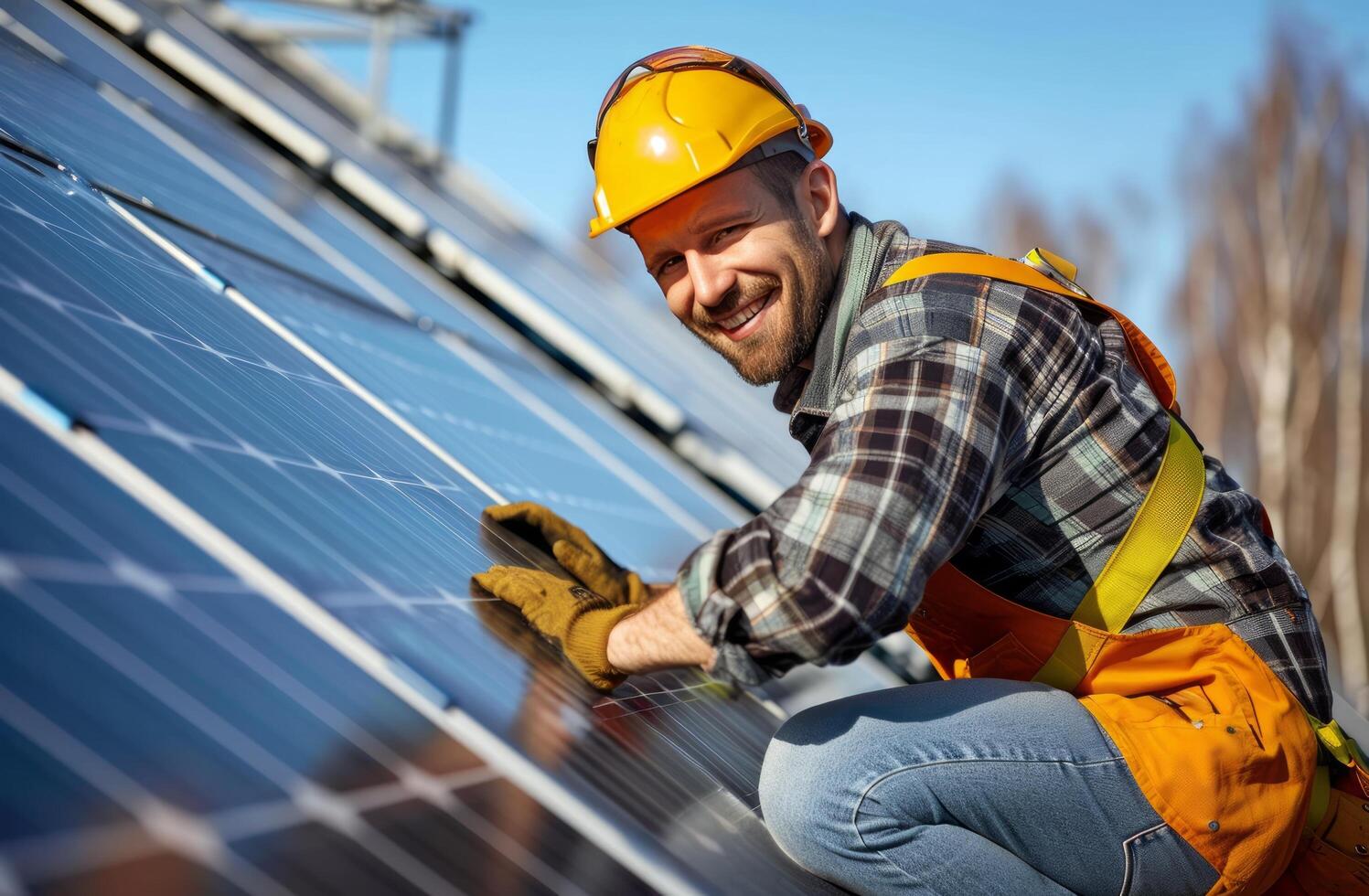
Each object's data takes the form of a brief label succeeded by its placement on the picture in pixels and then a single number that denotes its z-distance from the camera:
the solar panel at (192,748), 1.24
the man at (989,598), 2.28
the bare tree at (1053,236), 25.62
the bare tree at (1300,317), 18.28
